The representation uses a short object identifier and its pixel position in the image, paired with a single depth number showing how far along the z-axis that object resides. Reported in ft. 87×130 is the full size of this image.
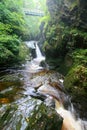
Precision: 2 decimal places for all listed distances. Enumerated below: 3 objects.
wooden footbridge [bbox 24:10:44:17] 42.31
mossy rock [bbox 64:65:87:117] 9.62
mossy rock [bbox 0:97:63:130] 6.45
